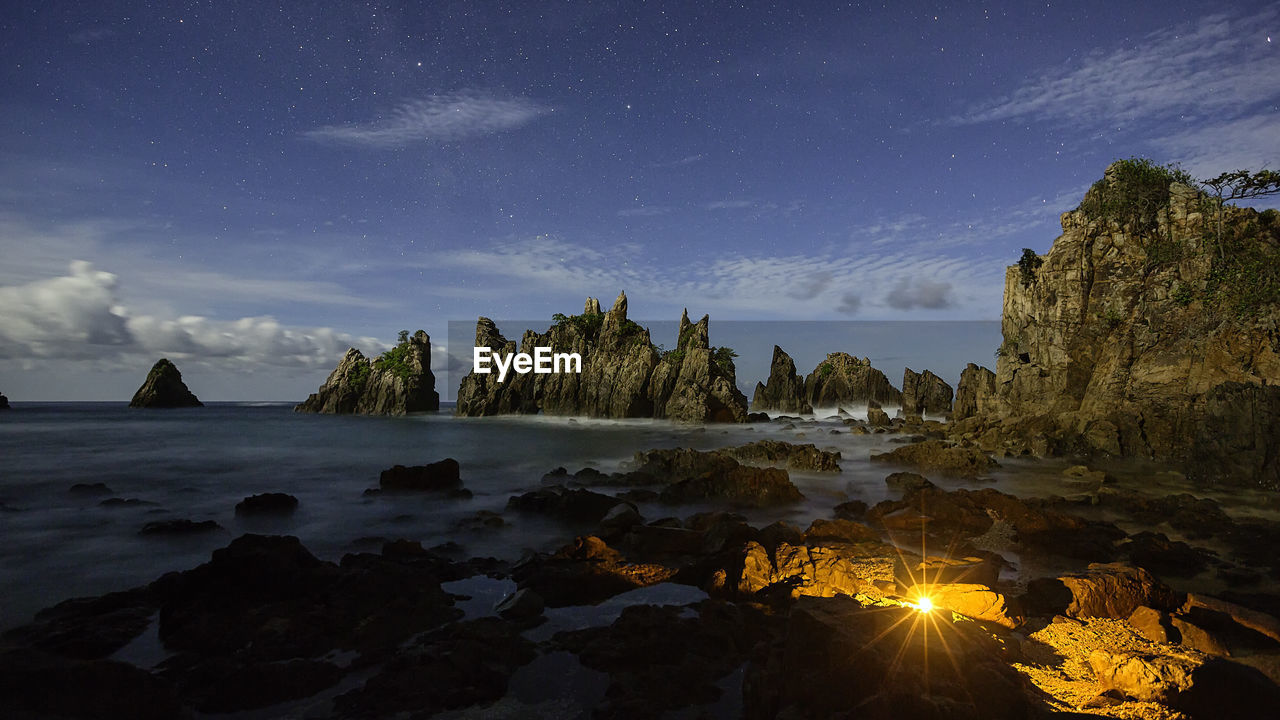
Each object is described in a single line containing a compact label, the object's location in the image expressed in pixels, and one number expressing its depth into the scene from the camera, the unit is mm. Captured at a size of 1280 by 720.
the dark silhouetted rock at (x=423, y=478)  19547
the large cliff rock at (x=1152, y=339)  20328
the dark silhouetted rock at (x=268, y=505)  16125
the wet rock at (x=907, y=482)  17734
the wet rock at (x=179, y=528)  13289
